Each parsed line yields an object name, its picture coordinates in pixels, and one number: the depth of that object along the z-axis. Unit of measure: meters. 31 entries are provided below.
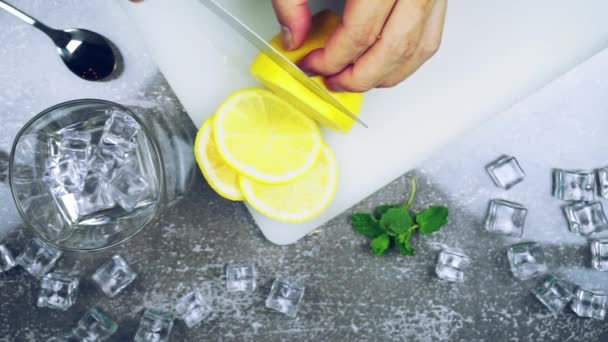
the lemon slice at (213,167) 0.48
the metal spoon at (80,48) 0.48
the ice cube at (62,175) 0.47
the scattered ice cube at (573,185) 0.52
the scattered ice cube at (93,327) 0.51
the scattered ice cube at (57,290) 0.51
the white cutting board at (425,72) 0.49
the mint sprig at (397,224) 0.51
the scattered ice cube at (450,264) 0.52
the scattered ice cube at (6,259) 0.51
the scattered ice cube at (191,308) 0.51
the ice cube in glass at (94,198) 0.48
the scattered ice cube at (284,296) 0.51
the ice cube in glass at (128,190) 0.47
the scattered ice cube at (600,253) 0.53
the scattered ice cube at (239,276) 0.51
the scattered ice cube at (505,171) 0.52
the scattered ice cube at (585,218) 0.53
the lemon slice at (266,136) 0.47
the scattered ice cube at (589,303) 0.53
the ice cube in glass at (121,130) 0.47
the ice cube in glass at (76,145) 0.47
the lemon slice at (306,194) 0.49
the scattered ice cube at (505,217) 0.52
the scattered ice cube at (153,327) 0.51
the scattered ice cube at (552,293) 0.53
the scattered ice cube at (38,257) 0.51
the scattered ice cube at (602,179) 0.52
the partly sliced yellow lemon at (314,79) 0.45
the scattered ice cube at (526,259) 0.52
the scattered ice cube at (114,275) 0.51
